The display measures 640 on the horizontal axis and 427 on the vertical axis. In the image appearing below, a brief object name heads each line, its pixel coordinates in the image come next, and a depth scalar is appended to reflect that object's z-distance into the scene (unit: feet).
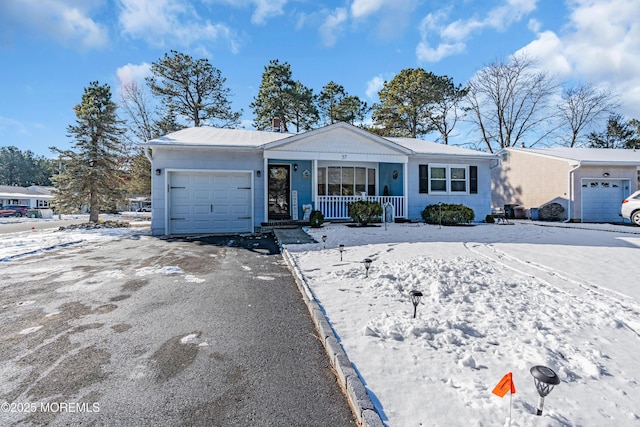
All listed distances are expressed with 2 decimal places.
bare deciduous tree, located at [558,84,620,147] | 83.97
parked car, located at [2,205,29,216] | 102.94
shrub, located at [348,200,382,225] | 35.19
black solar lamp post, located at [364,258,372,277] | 15.71
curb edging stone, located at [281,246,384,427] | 5.93
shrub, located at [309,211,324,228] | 33.86
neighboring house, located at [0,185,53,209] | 122.35
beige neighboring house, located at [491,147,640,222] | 47.93
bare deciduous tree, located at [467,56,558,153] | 83.61
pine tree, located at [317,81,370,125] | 85.35
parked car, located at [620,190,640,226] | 40.50
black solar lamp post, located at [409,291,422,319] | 10.44
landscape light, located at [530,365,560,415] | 5.47
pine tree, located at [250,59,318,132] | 78.75
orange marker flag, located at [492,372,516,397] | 5.97
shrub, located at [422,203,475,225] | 36.94
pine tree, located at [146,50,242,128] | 70.79
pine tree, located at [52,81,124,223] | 50.85
